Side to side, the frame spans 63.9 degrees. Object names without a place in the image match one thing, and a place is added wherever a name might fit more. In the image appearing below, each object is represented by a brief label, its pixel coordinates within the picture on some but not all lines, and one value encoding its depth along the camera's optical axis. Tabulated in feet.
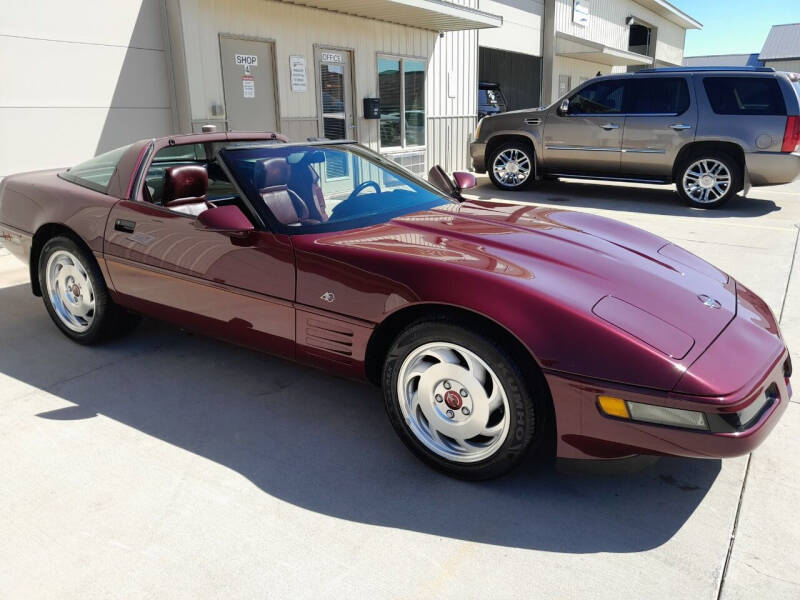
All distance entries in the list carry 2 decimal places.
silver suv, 28.30
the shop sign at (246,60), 27.20
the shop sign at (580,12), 58.80
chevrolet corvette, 7.29
